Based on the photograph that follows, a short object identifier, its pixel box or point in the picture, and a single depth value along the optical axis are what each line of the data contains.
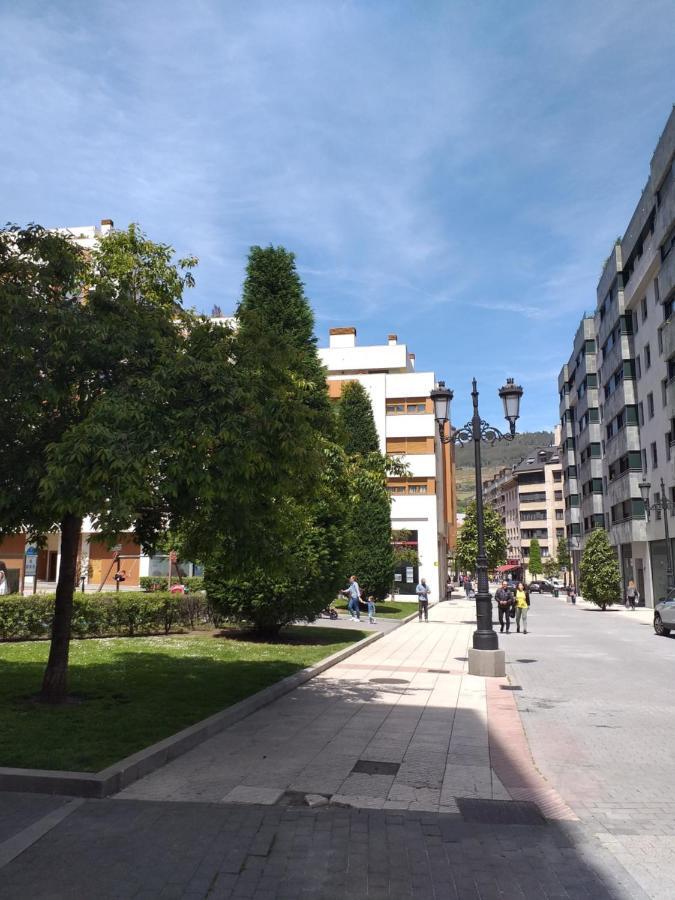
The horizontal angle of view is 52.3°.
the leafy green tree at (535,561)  111.12
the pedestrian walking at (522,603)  24.58
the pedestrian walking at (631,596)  41.66
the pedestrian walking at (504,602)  25.03
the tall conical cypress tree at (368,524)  38.41
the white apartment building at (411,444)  52.62
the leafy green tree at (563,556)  90.59
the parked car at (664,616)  23.55
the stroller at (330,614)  28.16
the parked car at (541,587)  82.62
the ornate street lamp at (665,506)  32.69
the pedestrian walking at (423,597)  30.75
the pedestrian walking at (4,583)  22.38
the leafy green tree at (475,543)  39.47
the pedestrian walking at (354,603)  28.00
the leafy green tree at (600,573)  40.66
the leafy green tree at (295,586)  17.05
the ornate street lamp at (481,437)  14.08
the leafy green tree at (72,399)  6.43
